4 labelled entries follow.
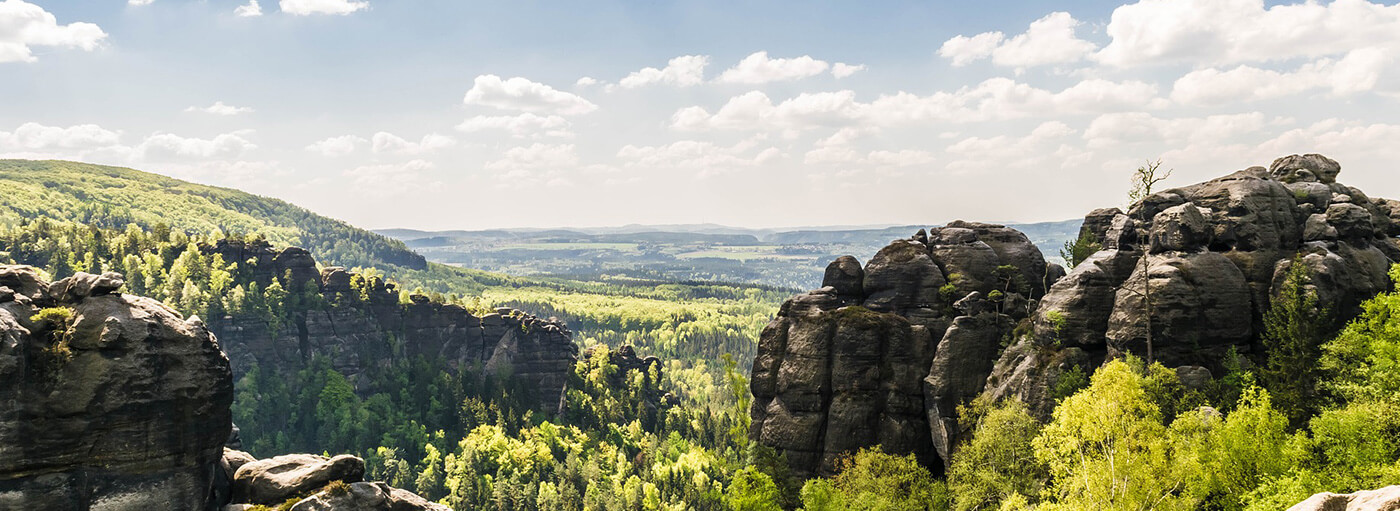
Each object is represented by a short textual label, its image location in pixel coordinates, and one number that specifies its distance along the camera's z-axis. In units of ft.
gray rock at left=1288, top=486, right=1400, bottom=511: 58.59
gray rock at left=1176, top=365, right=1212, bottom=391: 166.71
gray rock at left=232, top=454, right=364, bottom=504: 152.46
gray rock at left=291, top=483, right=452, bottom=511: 146.72
